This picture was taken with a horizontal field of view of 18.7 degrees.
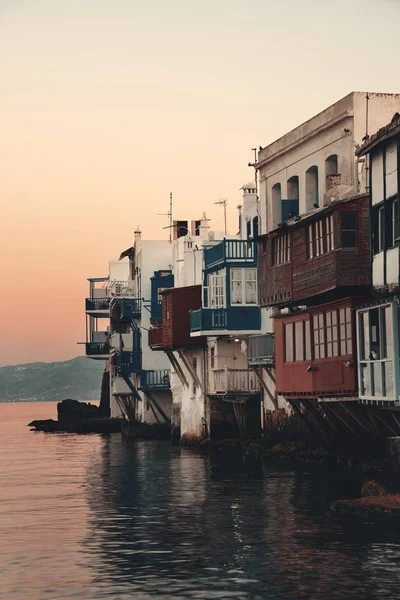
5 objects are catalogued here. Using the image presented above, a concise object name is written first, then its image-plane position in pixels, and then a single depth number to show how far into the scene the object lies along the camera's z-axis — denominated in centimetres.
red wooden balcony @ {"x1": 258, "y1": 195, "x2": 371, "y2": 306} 3900
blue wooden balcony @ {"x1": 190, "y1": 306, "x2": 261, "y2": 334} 6016
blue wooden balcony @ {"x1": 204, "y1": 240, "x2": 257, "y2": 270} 6006
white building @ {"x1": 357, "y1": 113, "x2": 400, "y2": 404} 3550
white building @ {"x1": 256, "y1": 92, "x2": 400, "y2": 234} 4772
